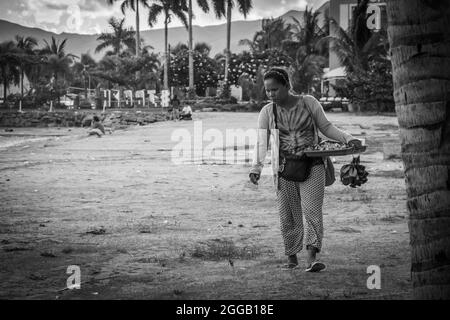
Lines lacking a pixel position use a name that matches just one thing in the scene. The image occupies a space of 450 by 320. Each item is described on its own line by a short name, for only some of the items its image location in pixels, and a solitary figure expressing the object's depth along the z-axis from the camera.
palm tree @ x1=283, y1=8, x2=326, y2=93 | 49.44
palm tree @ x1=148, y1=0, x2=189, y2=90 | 61.00
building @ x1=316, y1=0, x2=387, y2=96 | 41.46
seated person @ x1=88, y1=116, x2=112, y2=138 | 25.05
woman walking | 5.76
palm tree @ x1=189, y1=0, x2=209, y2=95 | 57.41
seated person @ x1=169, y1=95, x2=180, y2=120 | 38.18
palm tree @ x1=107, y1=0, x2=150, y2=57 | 61.25
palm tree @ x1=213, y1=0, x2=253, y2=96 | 60.15
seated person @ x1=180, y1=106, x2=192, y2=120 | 35.95
